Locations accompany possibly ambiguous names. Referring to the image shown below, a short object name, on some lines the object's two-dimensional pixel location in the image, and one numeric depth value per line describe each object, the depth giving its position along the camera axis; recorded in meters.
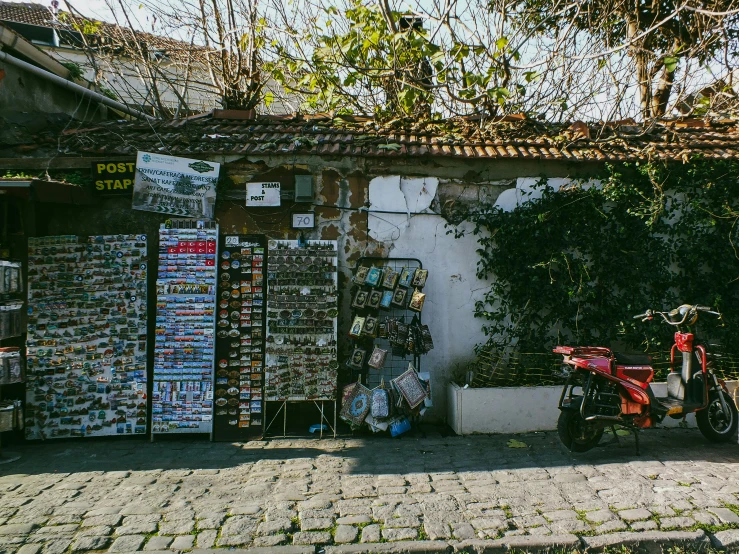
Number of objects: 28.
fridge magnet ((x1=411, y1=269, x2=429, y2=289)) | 6.92
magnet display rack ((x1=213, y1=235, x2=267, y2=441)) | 6.62
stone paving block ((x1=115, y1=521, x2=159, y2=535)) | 4.16
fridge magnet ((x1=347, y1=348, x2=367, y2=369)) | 6.77
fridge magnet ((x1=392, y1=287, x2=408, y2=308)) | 6.86
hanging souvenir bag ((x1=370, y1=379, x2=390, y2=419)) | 6.49
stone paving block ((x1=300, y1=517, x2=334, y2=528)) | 4.21
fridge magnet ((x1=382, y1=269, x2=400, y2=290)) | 6.90
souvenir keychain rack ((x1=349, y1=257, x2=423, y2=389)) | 7.03
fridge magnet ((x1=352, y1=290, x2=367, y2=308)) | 6.87
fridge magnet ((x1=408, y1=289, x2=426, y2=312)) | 6.82
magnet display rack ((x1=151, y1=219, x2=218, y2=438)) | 6.54
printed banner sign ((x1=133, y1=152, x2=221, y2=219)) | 6.96
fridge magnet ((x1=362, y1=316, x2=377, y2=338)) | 6.72
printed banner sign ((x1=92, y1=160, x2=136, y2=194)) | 6.93
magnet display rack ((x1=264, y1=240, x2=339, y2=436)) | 6.66
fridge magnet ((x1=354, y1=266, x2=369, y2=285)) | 6.90
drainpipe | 7.71
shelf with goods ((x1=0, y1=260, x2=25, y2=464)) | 5.70
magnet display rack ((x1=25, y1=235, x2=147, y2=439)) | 6.55
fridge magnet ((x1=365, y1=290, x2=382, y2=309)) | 6.84
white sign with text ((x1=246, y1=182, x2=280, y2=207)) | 7.12
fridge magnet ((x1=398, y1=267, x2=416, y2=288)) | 6.93
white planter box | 6.73
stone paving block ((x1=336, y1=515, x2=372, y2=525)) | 4.29
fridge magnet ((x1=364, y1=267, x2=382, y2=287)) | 6.88
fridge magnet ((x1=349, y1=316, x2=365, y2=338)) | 6.71
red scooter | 5.76
